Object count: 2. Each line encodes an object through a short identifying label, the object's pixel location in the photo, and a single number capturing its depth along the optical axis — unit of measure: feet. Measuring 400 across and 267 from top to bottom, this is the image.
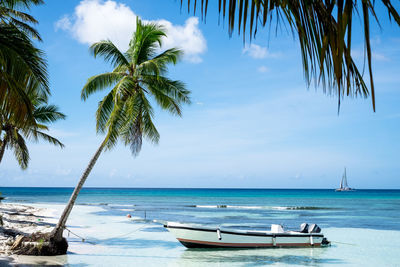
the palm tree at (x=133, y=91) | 41.34
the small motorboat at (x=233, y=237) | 51.42
